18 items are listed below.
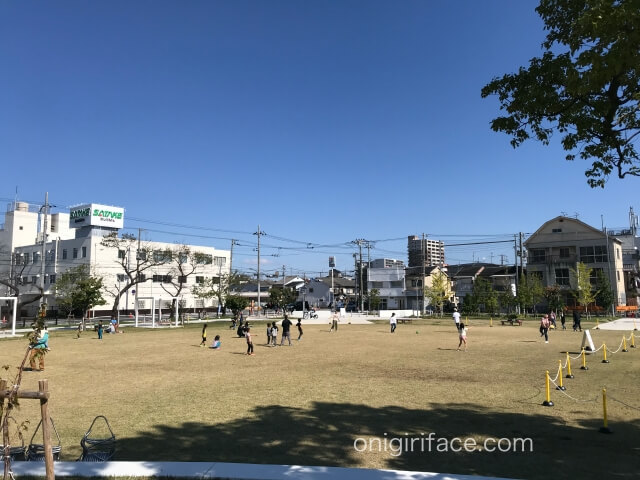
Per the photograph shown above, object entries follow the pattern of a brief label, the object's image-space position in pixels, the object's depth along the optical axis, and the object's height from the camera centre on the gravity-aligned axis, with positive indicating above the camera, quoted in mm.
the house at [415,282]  87812 +2014
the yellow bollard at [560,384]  12464 -2622
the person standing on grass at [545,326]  26359 -2040
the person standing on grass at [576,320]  33588 -2214
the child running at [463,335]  22750 -2190
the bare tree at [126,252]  54625 +5711
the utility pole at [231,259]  77188 +6083
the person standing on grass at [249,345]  21125 -2479
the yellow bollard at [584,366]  16294 -2764
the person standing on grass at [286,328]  25859 -2032
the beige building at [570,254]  63469 +5622
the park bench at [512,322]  45453 -3096
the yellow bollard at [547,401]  10775 -2673
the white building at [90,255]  62969 +5595
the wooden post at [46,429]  5008 -1550
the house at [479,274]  81000 +3277
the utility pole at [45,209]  42456 +8348
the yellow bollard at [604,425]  8742 -2653
